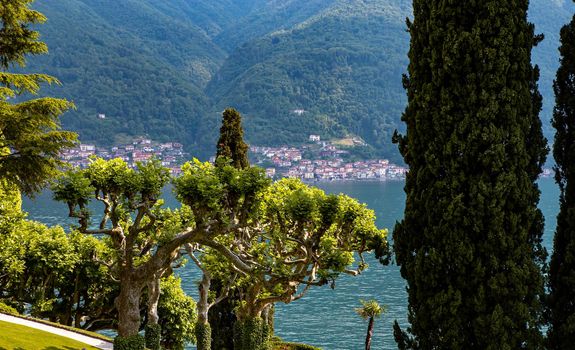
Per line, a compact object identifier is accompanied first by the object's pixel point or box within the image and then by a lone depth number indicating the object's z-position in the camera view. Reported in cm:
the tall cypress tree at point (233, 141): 3033
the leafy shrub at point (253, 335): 2650
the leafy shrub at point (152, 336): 2470
